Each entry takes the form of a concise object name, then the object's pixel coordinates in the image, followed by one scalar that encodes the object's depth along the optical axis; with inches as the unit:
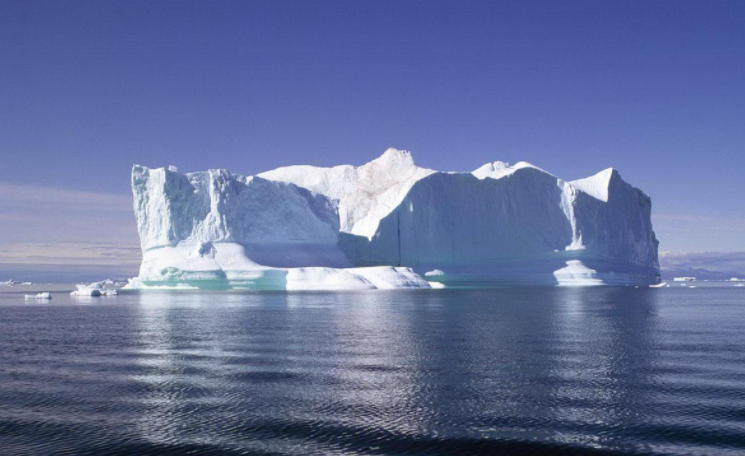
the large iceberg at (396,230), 2220.7
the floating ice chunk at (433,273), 2556.6
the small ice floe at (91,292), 2127.2
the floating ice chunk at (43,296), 2049.7
